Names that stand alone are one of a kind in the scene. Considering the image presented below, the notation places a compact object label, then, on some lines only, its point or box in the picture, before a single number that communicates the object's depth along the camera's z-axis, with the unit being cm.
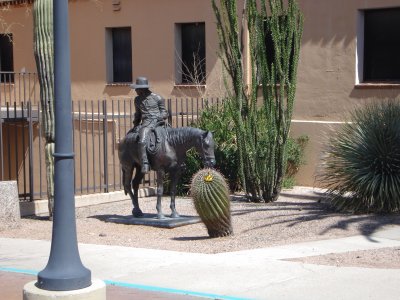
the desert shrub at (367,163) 1327
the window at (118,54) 2326
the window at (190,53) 2134
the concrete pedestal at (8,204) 1384
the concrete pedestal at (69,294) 659
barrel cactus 1155
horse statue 1290
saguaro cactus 1394
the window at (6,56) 2662
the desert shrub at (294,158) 1828
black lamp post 673
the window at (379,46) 1762
